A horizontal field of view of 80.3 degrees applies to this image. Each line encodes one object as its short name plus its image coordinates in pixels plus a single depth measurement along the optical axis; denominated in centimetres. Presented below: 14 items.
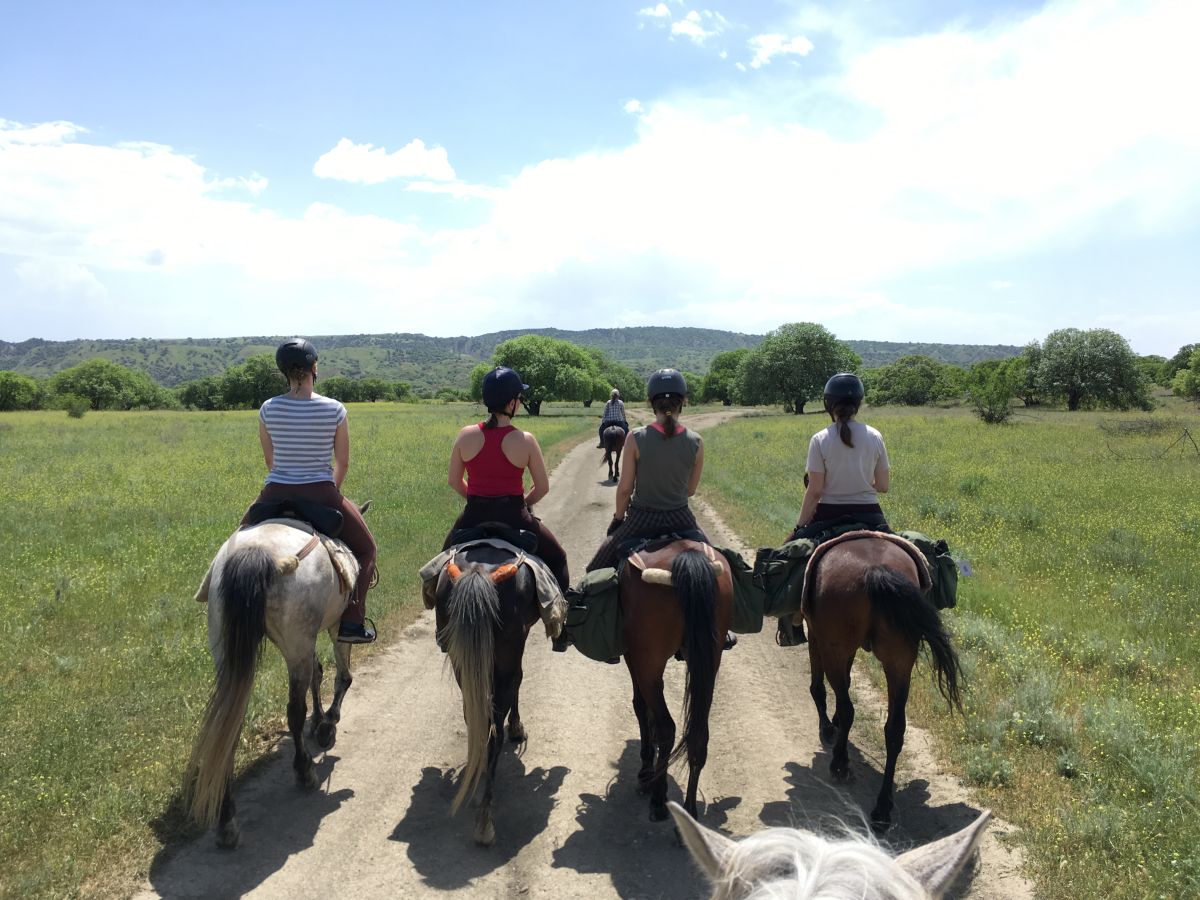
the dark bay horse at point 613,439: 1905
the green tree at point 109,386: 9397
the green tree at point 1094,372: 5566
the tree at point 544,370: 7756
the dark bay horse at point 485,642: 482
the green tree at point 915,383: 10050
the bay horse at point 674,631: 490
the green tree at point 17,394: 8362
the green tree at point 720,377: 11994
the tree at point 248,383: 9500
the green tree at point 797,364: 6775
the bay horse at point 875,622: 496
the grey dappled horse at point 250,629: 468
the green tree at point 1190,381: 6260
